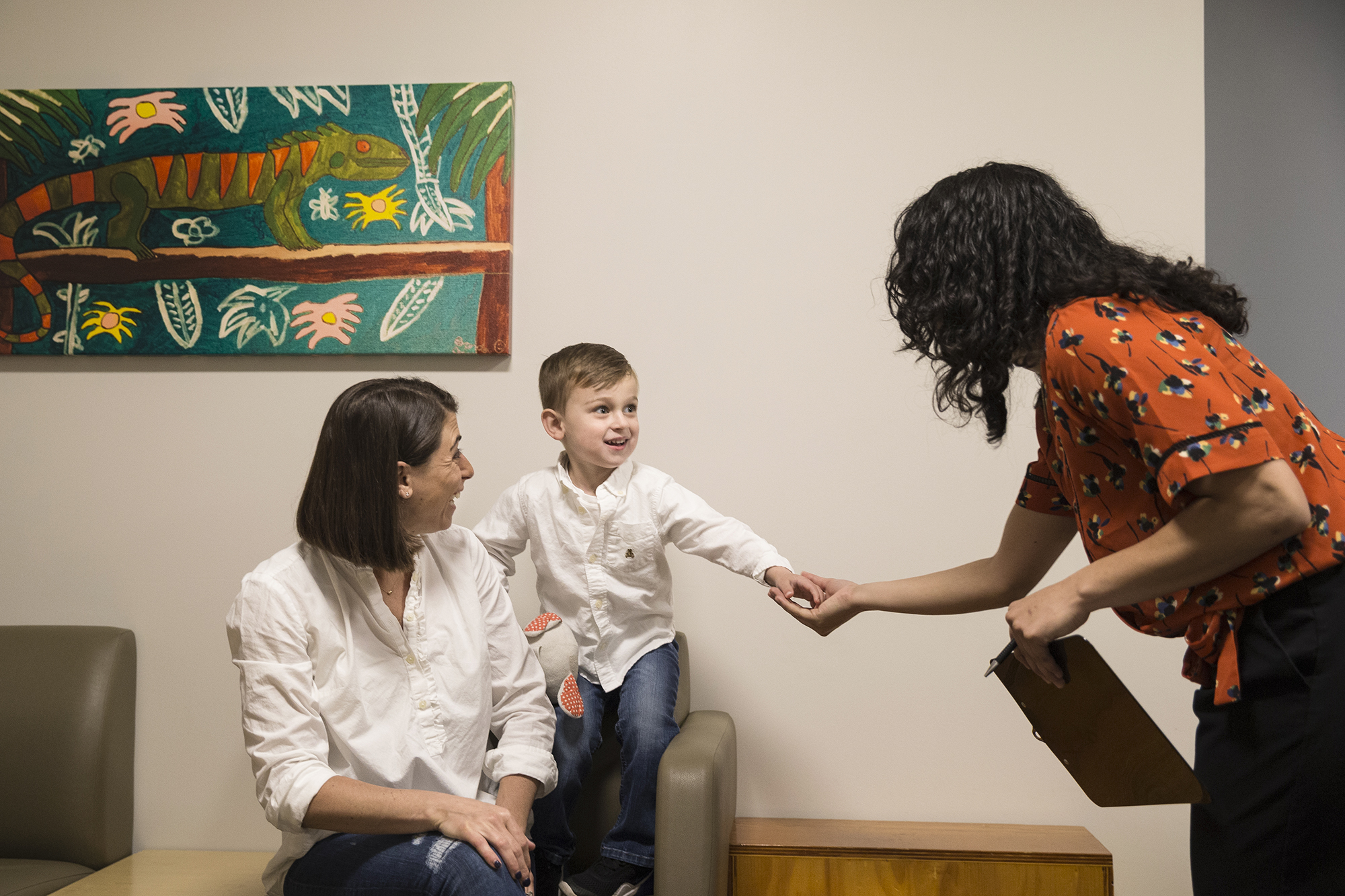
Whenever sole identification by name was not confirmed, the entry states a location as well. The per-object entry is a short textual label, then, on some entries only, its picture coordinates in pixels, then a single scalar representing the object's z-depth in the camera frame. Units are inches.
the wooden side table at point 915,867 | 88.0
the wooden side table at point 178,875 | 89.4
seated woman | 58.1
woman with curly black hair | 42.6
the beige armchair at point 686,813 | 73.4
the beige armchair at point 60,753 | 94.7
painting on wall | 103.3
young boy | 89.2
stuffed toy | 83.4
